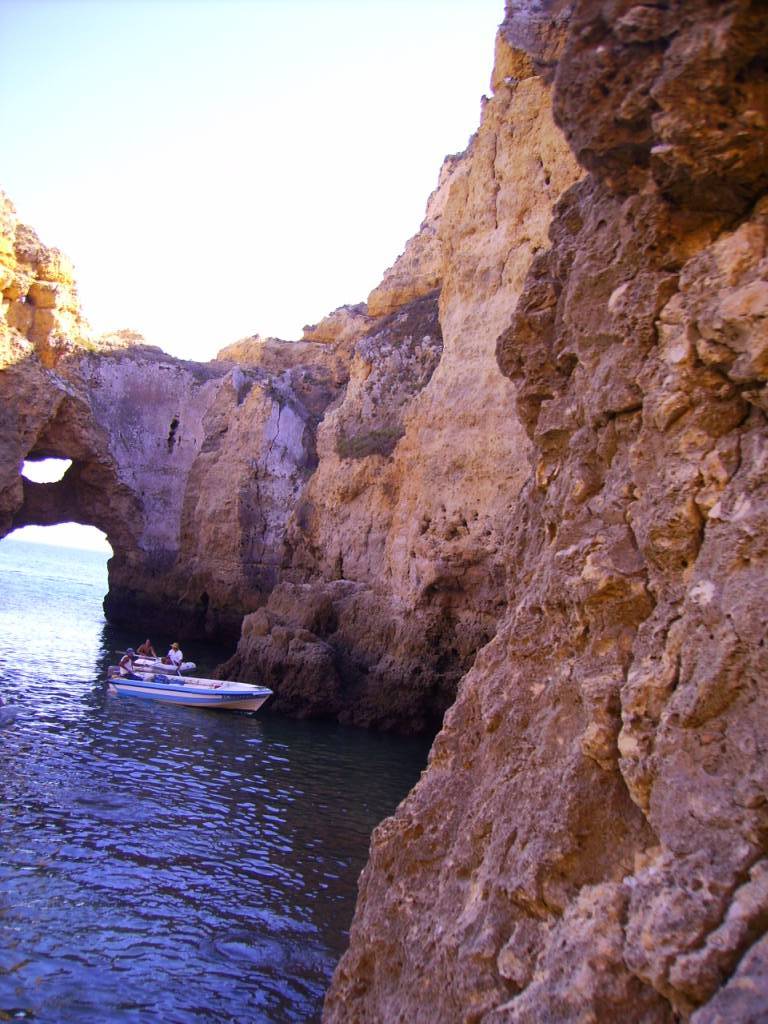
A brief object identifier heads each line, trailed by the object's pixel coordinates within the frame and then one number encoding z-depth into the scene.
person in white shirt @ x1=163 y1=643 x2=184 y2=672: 24.66
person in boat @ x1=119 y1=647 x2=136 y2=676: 22.77
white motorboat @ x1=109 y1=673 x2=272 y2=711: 21.08
